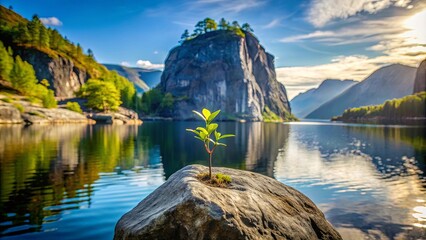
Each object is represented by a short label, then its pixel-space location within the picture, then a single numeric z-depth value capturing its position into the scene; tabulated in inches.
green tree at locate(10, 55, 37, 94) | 4934.3
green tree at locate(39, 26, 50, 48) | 6904.5
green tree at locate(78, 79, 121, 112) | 5821.9
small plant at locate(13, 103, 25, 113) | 3987.2
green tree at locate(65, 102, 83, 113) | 5265.8
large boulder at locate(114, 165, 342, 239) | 252.7
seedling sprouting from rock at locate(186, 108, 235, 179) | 327.2
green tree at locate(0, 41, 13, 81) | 5054.1
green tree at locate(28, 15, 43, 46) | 6776.6
